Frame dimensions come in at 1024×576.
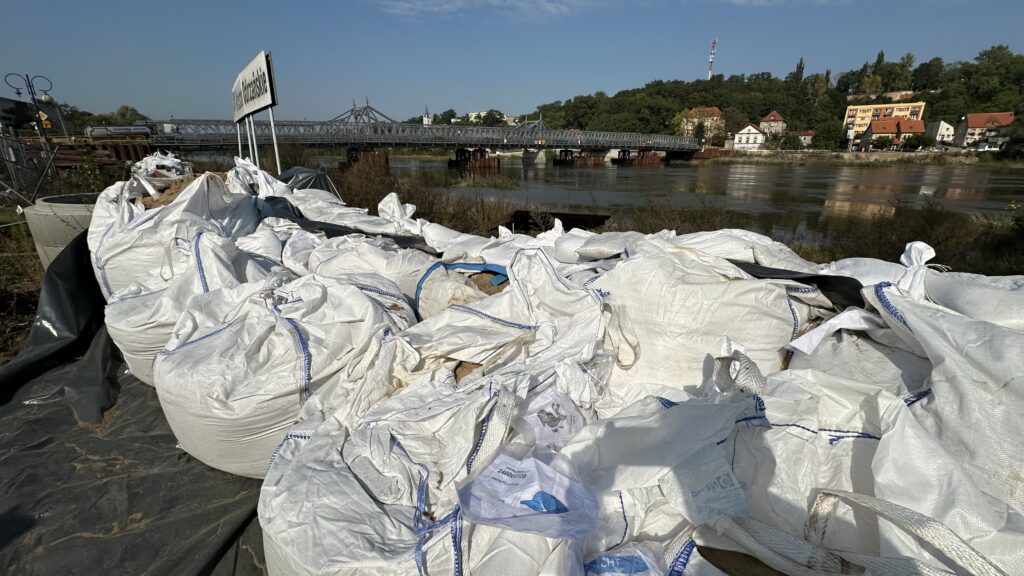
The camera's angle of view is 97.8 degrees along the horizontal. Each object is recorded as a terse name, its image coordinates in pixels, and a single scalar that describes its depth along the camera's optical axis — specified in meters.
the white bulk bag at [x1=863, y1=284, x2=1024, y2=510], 1.07
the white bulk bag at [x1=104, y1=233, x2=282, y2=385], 2.05
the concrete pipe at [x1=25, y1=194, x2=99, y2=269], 3.14
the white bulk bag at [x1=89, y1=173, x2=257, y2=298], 2.56
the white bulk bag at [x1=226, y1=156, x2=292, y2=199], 4.14
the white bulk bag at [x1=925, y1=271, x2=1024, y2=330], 1.32
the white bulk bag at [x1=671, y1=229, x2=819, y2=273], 2.11
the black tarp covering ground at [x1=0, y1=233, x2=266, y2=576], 1.44
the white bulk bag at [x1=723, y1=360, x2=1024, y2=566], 0.98
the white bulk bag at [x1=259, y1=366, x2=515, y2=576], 1.08
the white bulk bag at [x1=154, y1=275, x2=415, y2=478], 1.59
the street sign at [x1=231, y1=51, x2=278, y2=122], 4.79
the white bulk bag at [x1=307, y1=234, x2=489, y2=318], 2.20
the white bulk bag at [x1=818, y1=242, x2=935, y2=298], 1.71
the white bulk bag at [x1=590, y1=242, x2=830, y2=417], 1.69
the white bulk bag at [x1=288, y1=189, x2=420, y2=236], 3.56
